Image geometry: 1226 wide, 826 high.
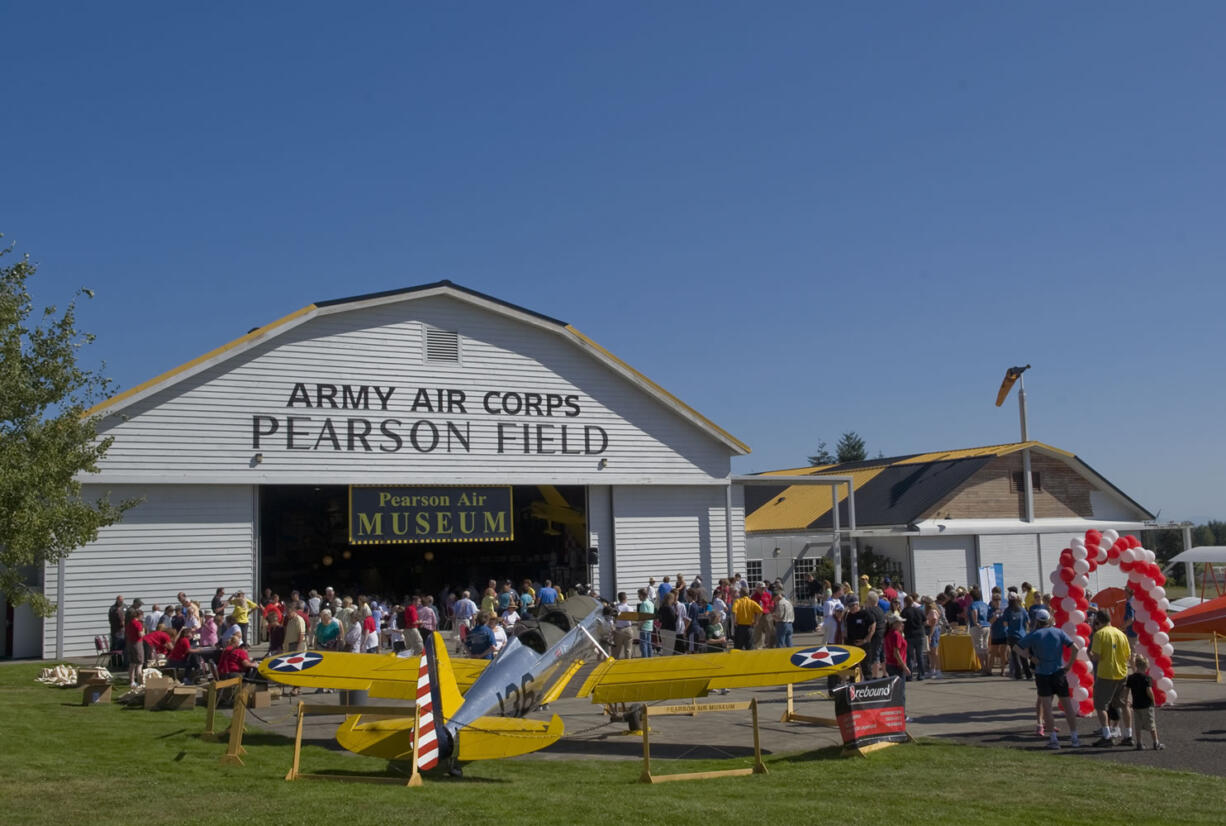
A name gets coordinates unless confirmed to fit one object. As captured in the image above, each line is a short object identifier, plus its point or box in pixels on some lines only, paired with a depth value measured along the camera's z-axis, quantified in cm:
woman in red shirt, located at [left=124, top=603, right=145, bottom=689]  1695
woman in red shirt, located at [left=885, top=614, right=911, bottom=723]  1487
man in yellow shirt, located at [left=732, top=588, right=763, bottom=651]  1959
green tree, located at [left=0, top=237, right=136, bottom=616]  1482
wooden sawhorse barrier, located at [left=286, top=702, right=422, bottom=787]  987
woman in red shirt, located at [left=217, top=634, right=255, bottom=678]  1495
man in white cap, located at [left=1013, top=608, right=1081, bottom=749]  1190
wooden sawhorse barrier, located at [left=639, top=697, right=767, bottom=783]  1027
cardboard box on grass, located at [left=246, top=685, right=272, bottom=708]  1492
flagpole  3366
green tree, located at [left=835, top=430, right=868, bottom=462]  9300
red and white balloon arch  1334
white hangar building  2181
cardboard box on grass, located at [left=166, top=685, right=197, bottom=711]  1511
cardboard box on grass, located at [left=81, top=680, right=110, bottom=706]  1549
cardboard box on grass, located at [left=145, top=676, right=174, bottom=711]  1500
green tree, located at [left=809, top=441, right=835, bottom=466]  9484
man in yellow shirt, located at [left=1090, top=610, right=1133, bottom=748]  1185
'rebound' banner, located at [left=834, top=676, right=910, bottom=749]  1138
